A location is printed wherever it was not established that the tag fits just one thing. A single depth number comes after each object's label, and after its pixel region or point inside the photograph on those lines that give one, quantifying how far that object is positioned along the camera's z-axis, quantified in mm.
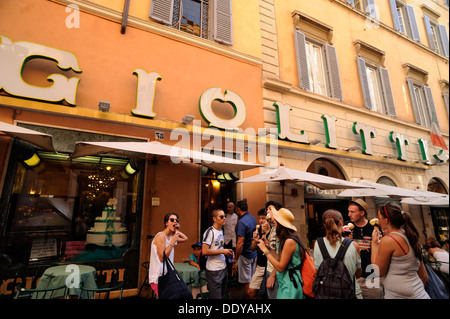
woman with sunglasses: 2953
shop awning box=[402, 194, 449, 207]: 7412
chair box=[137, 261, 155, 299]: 4518
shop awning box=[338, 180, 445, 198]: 6469
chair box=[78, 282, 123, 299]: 3492
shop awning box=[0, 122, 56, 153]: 3460
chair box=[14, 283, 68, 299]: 3088
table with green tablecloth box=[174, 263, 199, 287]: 4012
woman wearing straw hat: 2531
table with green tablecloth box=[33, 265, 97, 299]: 3385
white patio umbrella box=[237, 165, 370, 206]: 5297
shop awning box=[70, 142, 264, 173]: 4031
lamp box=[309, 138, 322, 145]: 7430
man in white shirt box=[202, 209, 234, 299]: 3477
